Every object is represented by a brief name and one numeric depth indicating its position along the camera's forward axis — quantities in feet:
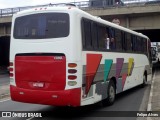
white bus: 18.54
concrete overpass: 61.44
